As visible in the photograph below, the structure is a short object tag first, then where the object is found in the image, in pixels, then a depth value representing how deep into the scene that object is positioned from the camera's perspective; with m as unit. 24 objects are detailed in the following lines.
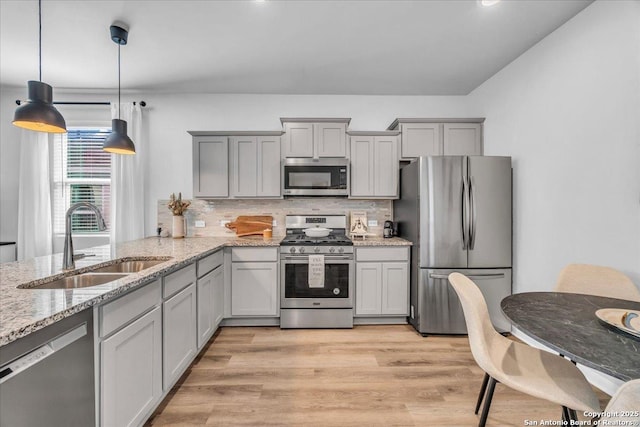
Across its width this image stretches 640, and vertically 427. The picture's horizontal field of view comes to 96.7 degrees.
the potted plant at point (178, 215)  3.48
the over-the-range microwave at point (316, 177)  3.36
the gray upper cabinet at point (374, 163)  3.40
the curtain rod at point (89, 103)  3.46
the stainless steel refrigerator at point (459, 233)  2.80
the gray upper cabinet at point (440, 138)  3.38
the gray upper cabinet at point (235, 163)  3.38
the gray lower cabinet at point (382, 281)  3.10
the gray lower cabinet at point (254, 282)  3.05
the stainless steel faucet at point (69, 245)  1.70
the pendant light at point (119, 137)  2.38
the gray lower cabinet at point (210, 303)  2.41
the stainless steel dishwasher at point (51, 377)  0.91
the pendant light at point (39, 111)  1.64
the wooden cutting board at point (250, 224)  3.56
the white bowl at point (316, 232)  3.47
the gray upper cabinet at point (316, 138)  3.36
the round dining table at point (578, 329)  0.94
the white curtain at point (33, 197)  3.39
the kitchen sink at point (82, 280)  1.61
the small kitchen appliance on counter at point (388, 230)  3.49
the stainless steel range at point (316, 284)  3.05
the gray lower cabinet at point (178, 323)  1.82
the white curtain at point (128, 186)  3.46
